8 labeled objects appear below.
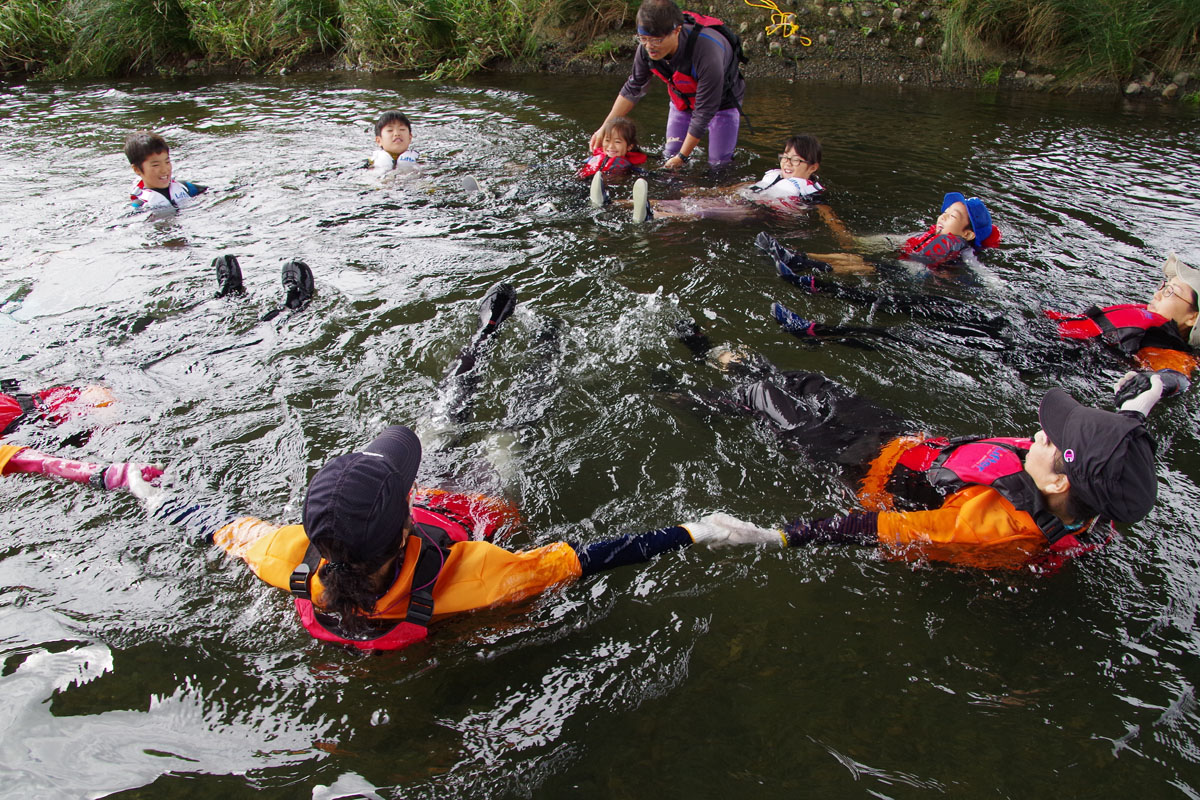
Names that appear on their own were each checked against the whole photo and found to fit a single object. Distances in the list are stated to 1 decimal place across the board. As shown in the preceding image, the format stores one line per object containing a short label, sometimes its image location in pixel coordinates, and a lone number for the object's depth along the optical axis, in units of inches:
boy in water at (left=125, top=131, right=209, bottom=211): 236.5
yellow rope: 454.6
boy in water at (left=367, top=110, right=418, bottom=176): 277.9
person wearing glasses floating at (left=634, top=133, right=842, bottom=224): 243.8
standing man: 234.7
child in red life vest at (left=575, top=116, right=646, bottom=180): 265.7
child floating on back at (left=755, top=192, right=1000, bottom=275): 206.4
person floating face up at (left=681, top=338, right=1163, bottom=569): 89.1
